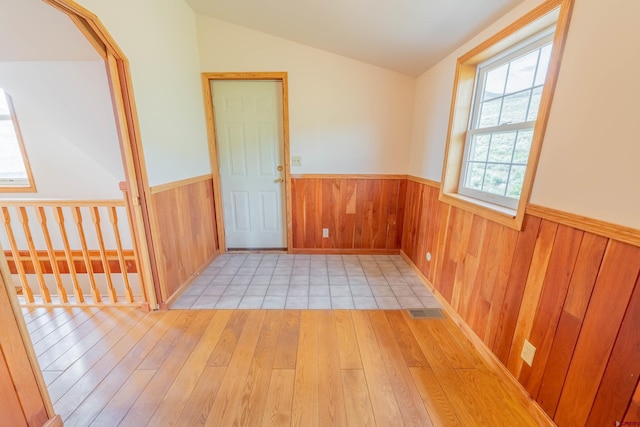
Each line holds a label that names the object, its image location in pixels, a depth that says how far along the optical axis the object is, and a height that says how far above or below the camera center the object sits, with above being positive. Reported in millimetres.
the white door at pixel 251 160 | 2891 -90
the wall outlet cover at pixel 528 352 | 1267 -967
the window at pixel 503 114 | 1240 +264
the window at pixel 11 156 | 2543 -68
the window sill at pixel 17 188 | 2742 -406
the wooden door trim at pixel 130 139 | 1459 +81
